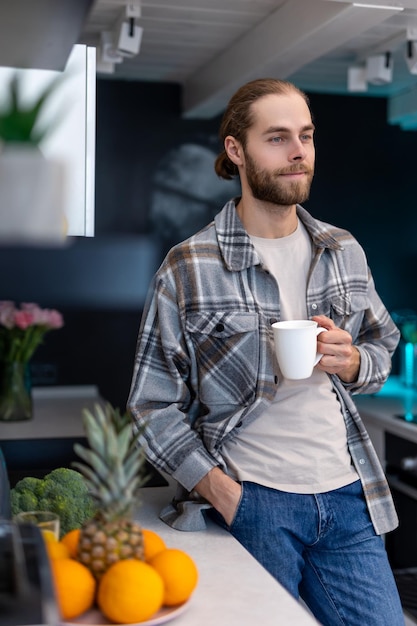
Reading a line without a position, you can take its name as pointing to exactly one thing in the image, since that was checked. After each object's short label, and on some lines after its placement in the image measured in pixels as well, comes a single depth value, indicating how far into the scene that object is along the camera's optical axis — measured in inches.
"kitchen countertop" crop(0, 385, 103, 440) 141.9
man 92.8
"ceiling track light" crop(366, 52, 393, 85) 152.1
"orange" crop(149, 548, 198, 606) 71.3
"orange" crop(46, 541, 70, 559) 71.6
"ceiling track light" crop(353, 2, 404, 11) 114.6
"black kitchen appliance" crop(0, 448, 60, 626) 63.6
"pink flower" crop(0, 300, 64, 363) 152.4
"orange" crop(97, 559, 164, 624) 69.1
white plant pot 59.8
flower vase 152.5
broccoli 82.7
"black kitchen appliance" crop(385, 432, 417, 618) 154.0
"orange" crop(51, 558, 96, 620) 69.7
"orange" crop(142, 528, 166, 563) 73.7
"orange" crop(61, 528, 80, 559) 73.1
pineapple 70.0
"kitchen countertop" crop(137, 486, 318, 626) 72.2
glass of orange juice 77.0
